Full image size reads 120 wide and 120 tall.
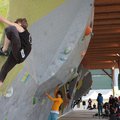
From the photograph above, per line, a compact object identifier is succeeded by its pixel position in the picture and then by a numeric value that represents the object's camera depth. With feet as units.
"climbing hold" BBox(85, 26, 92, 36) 34.95
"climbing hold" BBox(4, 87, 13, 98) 27.25
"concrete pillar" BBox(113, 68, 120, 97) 160.35
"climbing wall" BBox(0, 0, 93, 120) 28.99
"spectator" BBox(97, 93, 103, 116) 84.64
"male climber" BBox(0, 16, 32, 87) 17.70
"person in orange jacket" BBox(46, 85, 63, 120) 42.96
